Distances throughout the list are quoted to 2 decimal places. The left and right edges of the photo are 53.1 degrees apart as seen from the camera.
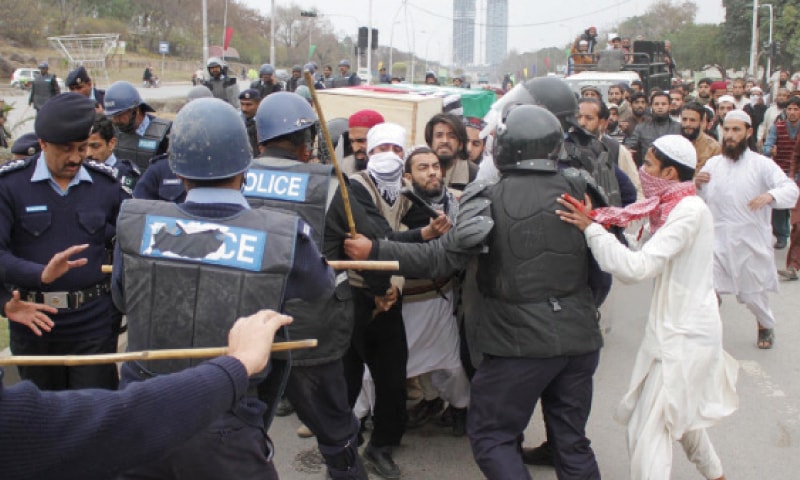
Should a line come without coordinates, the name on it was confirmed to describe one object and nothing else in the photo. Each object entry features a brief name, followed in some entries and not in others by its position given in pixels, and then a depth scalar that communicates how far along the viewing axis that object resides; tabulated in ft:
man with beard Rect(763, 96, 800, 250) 33.17
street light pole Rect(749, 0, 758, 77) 137.41
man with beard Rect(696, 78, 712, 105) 46.39
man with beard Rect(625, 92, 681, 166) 28.60
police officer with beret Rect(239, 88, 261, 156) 26.76
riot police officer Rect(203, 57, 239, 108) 41.14
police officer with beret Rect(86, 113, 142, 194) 14.97
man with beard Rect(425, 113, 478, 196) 17.08
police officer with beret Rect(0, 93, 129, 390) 11.84
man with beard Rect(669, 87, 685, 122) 37.78
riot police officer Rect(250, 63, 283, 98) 44.14
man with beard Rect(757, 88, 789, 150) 44.21
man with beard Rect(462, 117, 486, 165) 21.52
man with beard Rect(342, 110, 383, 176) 17.21
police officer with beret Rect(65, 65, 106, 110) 21.29
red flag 96.53
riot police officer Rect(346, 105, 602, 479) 10.81
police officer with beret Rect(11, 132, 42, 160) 14.85
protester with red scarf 11.48
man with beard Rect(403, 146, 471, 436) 14.26
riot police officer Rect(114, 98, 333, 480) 8.04
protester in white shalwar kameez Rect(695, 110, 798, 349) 20.86
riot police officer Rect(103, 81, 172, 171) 17.43
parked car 116.16
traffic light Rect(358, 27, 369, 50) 98.66
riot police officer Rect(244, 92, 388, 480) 11.00
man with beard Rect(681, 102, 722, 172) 24.88
